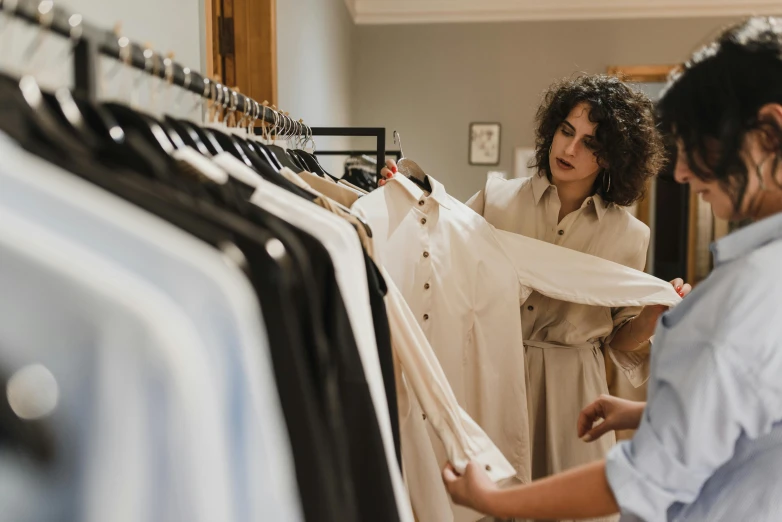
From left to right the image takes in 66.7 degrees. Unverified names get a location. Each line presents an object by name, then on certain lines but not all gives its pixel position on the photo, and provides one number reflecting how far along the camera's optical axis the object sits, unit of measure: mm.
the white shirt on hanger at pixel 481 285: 1011
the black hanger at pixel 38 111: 400
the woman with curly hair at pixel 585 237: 1264
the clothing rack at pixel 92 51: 475
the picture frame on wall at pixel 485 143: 3645
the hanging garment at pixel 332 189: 909
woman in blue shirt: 549
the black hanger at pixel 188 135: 630
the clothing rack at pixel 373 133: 1549
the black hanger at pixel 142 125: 524
